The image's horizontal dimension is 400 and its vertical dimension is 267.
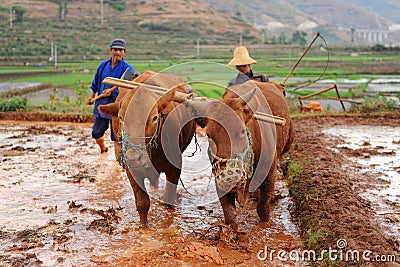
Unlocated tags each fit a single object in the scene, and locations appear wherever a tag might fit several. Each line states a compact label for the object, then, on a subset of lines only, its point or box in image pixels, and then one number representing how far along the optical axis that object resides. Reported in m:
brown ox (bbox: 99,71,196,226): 5.30
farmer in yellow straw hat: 6.84
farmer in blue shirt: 7.88
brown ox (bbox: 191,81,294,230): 4.91
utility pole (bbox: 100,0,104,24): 67.07
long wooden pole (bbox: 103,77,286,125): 5.50
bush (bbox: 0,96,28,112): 14.72
